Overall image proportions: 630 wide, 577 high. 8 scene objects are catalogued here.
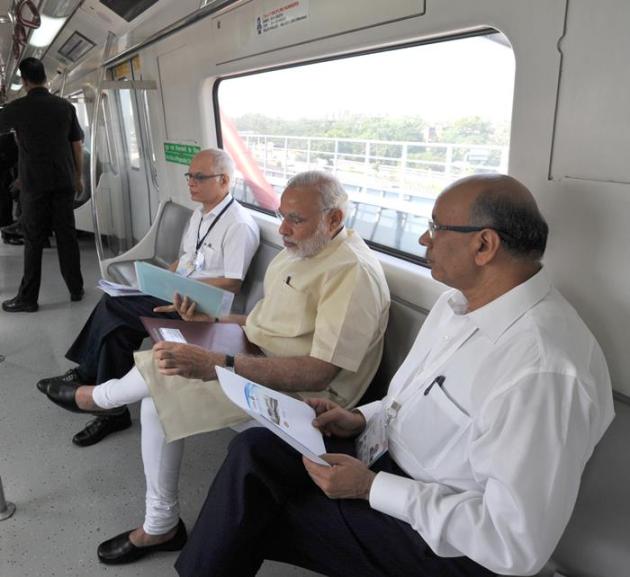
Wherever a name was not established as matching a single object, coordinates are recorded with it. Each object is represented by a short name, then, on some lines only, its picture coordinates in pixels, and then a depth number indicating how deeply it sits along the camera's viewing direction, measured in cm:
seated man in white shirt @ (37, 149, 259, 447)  260
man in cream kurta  179
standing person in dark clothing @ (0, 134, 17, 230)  666
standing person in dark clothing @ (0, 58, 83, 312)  431
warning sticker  242
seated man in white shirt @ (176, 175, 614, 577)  104
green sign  418
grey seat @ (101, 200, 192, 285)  388
